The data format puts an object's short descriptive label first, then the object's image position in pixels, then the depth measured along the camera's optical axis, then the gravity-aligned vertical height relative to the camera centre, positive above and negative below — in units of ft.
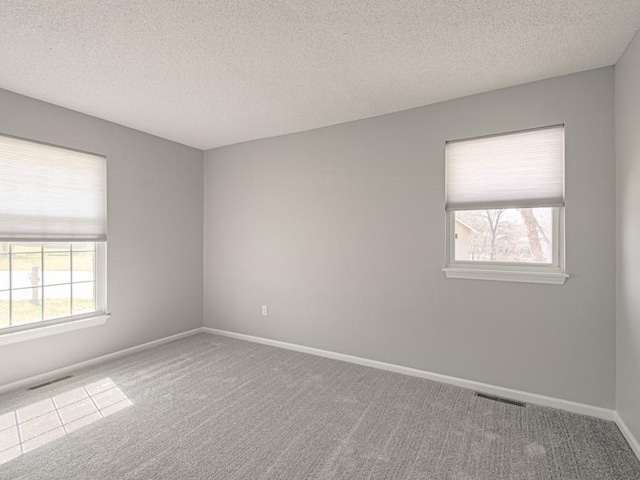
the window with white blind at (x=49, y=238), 9.56 +0.05
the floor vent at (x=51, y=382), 9.64 -4.30
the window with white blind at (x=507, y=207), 8.81 +1.01
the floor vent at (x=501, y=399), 8.80 -4.30
